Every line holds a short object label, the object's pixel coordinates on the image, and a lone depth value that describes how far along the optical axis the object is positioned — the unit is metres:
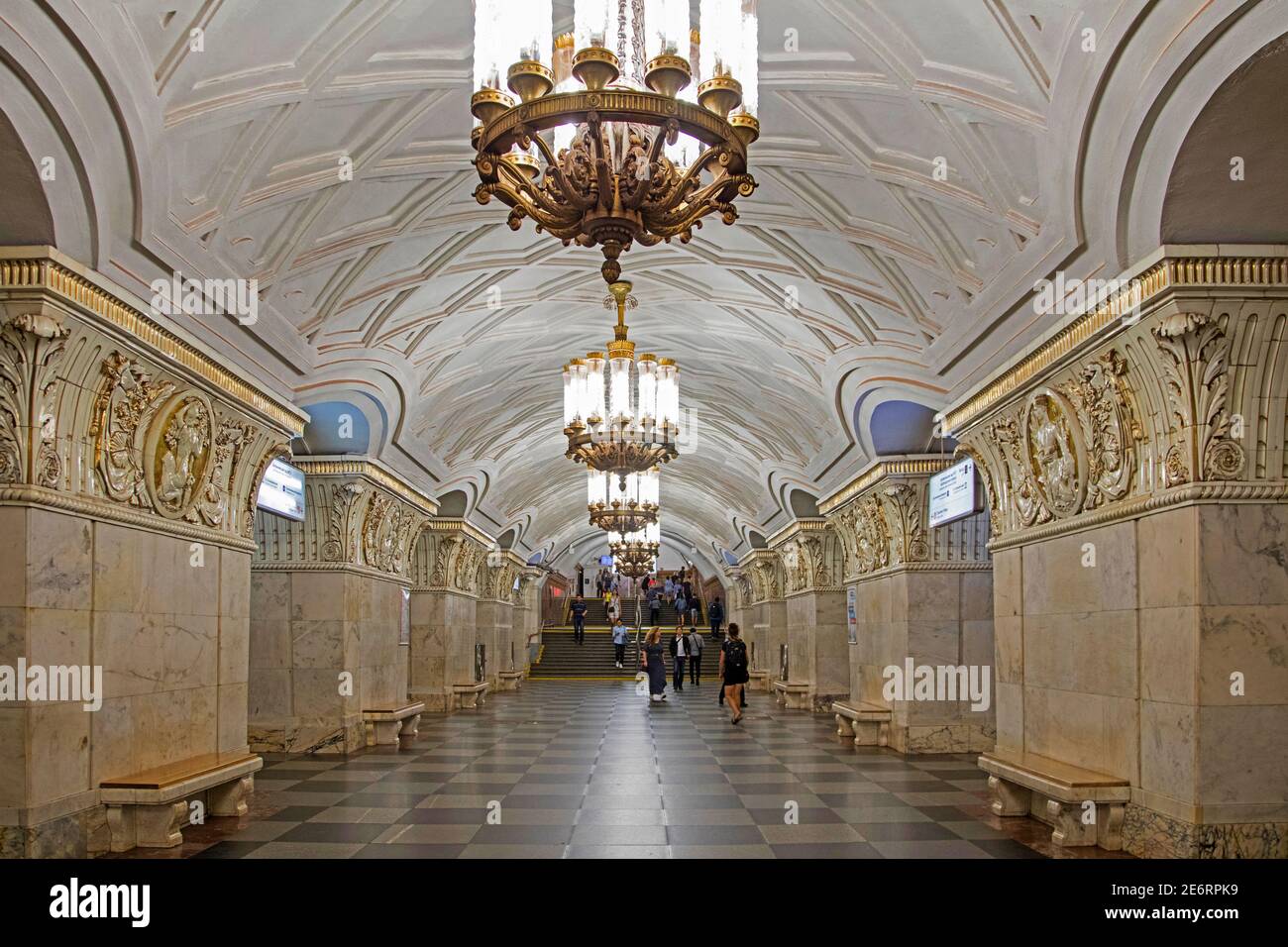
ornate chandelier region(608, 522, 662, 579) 21.32
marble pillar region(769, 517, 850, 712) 18.66
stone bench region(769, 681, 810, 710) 18.97
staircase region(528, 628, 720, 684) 33.38
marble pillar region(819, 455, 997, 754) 12.60
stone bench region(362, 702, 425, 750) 13.26
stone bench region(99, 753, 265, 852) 6.66
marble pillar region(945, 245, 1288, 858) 5.96
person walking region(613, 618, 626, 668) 31.67
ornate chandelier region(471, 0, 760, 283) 3.91
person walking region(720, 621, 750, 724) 16.16
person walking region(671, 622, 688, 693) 24.41
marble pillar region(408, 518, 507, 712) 19.39
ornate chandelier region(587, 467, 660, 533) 15.52
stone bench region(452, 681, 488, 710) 19.88
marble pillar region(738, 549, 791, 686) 24.50
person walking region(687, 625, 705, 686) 25.53
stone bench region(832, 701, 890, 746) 12.98
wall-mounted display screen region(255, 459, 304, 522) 11.46
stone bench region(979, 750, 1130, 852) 6.70
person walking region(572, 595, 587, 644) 36.03
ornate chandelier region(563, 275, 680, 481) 10.12
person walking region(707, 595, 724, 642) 35.16
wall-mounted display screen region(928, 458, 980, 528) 11.16
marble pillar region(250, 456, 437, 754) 12.66
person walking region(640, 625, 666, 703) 21.06
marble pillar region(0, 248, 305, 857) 5.99
